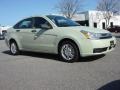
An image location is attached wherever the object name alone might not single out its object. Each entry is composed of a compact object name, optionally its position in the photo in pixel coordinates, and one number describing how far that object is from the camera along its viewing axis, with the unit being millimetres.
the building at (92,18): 29841
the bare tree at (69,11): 30637
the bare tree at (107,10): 28759
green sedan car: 3736
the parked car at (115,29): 23044
